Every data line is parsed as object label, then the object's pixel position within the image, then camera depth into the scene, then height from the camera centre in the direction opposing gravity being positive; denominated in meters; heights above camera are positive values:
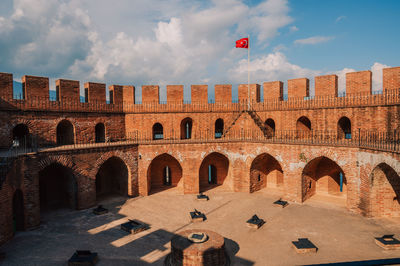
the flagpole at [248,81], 20.29 +3.34
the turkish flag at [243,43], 20.67 +6.42
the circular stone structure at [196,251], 9.47 -4.67
